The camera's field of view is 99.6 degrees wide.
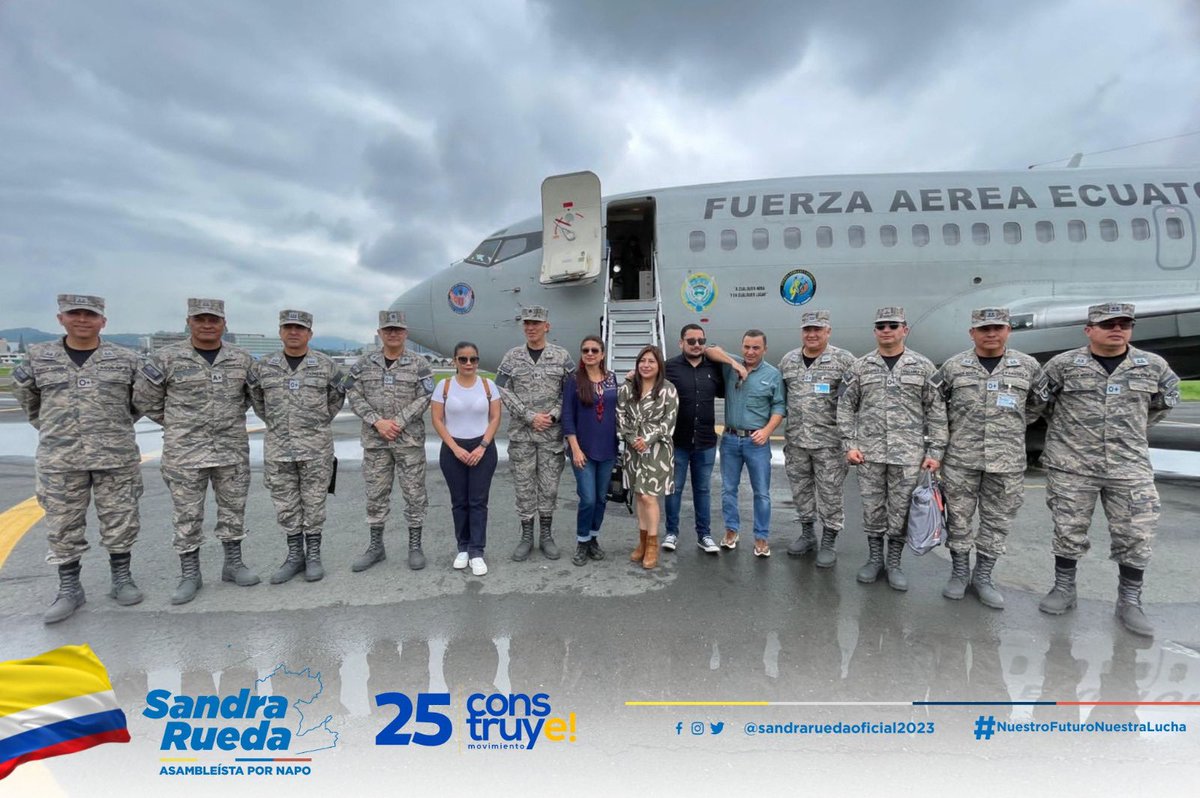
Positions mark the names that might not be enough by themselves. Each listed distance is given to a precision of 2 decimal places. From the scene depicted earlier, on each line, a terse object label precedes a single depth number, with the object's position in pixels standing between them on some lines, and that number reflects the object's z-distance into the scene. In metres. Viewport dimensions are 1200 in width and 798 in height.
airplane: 8.02
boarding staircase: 7.18
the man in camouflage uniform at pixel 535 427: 4.29
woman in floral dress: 3.97
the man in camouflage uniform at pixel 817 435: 4.10
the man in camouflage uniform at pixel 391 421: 4.12
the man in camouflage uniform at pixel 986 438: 3.46
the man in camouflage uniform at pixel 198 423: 3.61
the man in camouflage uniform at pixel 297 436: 3.86
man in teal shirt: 4.17
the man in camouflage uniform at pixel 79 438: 3.34
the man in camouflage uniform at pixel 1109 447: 3.17
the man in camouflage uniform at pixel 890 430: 3.70
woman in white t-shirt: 4.03
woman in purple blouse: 4.09
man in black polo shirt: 4.24
